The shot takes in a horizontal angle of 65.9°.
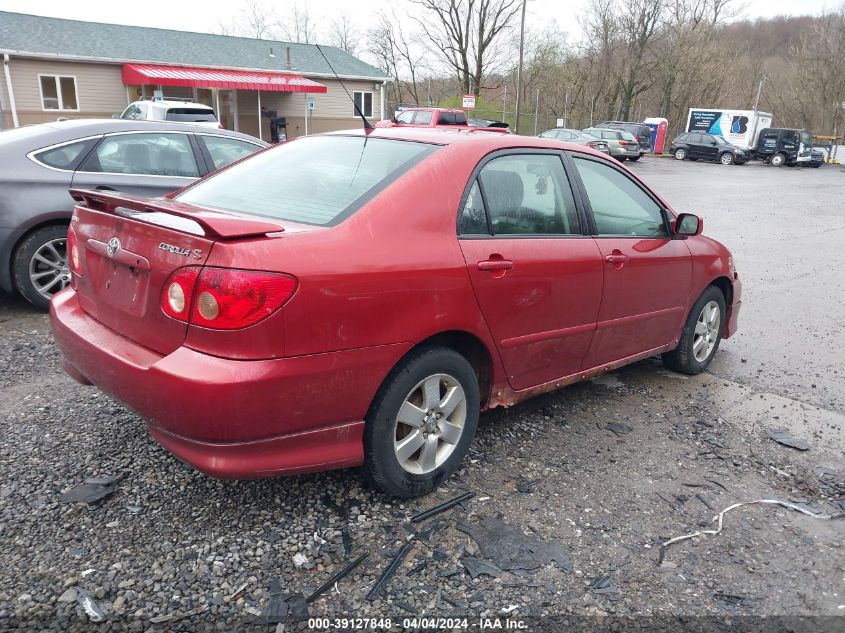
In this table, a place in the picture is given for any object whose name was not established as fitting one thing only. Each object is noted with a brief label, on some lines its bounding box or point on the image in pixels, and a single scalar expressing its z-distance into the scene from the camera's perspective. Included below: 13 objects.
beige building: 25.67
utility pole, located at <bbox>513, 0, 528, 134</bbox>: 35.31
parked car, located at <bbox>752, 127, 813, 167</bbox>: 38.06
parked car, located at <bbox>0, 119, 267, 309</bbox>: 5.20
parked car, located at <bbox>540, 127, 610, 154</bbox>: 29.69
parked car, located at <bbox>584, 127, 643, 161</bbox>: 31.88
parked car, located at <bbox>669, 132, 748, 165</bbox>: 37.12
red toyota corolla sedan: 2.37
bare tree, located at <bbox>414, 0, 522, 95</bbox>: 46.09
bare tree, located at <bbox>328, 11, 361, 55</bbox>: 62.81
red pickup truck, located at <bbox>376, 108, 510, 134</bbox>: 23.50
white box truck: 40.84
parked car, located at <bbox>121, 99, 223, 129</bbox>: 18.50
